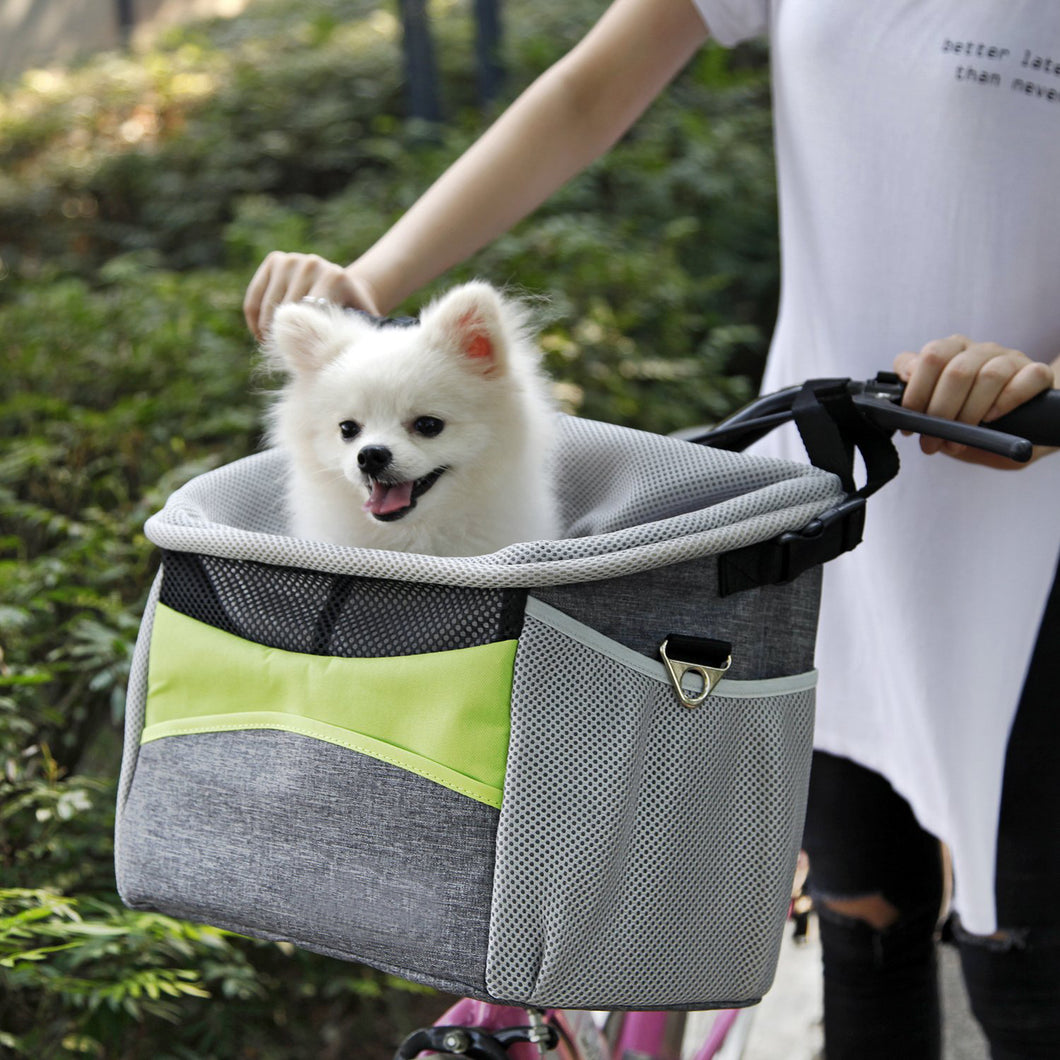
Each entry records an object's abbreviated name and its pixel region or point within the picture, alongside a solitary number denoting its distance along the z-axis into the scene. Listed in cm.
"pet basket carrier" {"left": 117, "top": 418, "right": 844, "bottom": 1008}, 100
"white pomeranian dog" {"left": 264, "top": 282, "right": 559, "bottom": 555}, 149
